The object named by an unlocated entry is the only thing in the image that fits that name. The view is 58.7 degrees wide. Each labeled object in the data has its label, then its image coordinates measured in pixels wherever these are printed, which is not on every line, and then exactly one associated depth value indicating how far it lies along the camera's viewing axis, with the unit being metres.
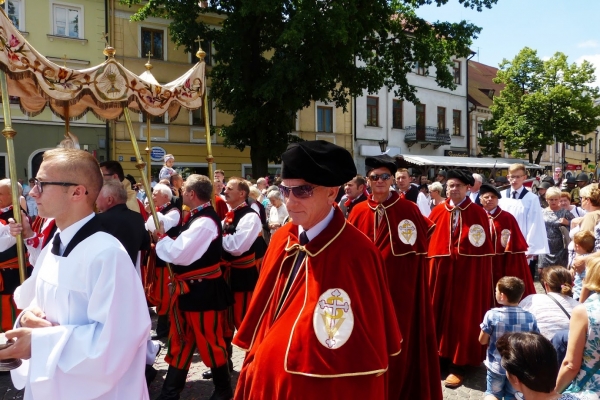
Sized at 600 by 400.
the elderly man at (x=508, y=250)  5.89
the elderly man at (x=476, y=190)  7.75
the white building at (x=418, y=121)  29.50
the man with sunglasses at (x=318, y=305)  2.25
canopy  4.67
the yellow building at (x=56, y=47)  19.14
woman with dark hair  2.60
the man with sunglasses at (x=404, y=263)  3.96
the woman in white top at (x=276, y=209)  9.77
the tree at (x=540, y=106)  32.78
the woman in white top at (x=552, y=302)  3.98
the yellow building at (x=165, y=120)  21.36
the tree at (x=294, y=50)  17.19
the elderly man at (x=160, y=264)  5.74
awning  29.33
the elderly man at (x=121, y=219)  4.29
